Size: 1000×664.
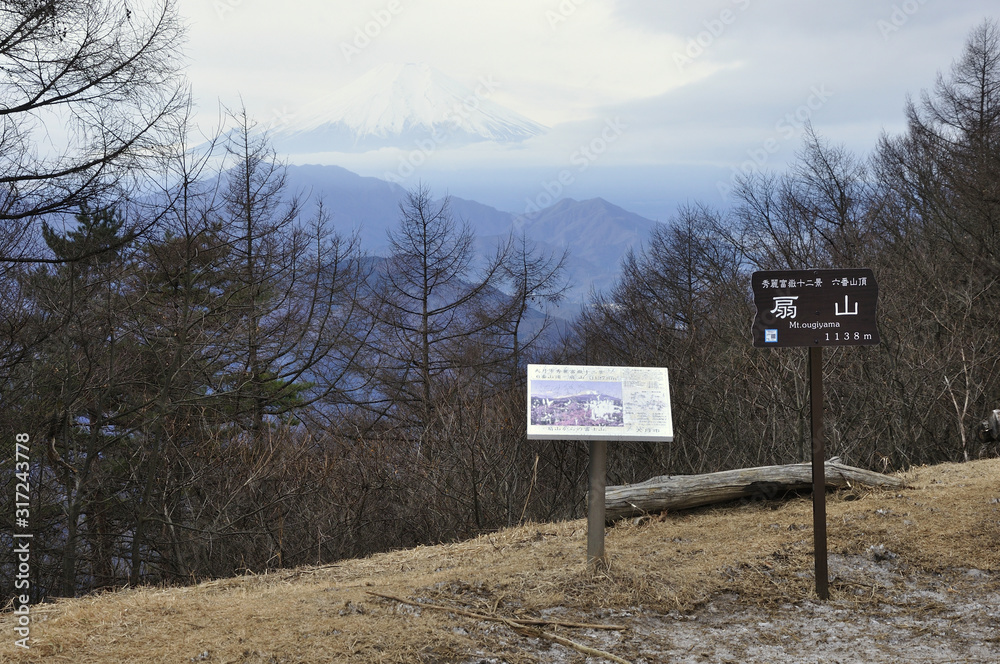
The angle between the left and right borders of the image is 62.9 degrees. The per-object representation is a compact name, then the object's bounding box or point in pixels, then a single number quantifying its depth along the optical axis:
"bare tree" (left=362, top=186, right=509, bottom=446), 26.53
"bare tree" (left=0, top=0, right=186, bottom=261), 8.68
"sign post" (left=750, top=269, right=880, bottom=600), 5.54
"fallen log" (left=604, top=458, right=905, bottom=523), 7.58
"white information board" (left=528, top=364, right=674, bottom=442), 5.56
